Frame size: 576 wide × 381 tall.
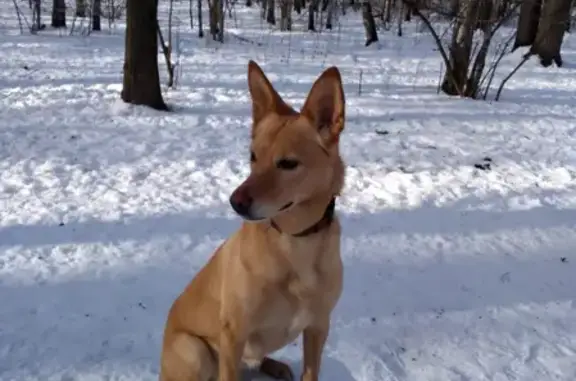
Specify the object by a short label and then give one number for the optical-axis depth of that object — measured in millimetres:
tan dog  1900
